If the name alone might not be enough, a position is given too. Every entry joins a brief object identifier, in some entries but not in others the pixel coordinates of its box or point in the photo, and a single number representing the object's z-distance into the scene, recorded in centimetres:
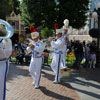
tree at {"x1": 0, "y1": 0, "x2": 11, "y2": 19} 3113
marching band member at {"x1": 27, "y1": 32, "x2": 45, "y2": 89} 681
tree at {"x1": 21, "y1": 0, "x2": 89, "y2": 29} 1578
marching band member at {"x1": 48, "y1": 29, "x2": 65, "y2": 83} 766
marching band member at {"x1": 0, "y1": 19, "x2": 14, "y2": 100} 405
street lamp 1234
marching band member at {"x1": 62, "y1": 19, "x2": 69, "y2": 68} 804
